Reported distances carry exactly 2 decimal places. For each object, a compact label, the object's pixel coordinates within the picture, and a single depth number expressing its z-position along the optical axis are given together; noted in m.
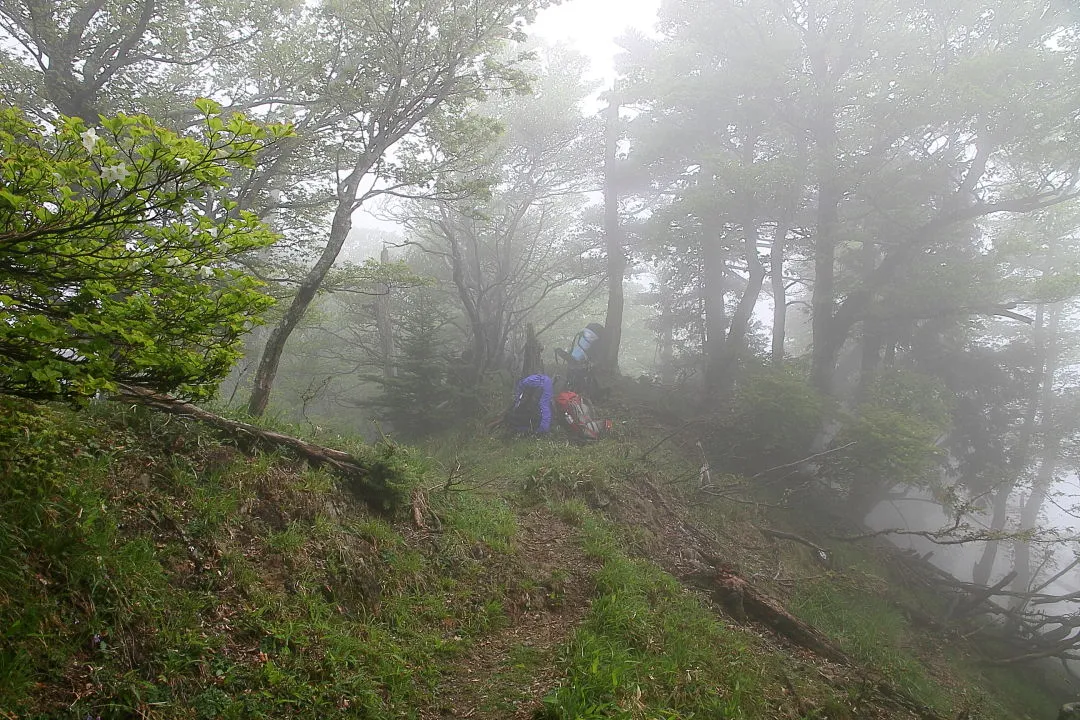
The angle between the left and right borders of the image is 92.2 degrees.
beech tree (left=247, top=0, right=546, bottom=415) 8.64
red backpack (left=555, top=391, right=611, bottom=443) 13.45
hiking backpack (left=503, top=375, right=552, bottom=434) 13.59
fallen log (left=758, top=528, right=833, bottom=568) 11.08
